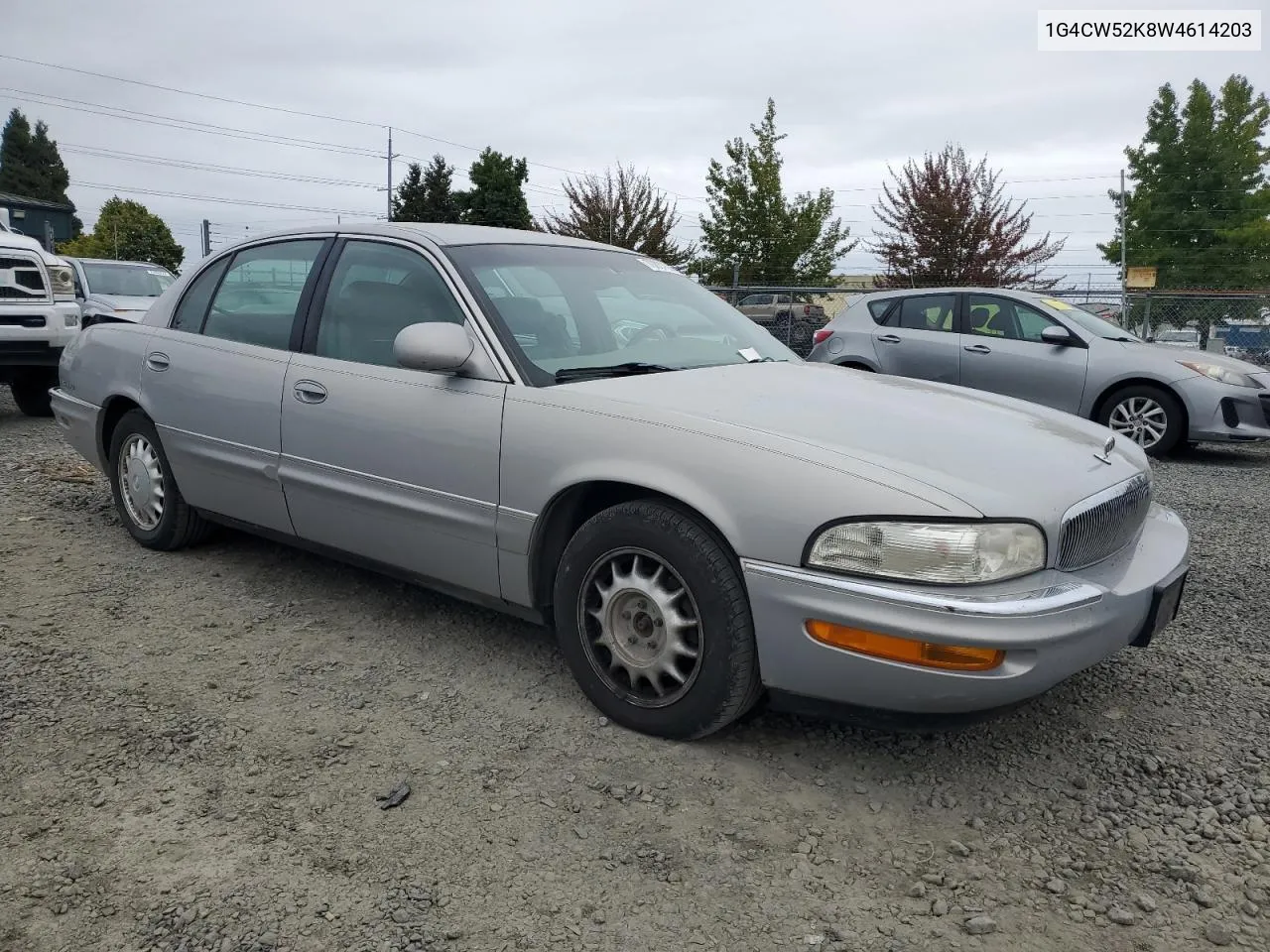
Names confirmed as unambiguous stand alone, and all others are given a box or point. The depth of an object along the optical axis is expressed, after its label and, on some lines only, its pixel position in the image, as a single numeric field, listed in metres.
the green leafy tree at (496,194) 42.47
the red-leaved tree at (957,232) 29.16
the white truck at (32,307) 8.00
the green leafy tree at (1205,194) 31.83
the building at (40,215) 45.19
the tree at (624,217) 38.06
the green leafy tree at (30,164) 69.00
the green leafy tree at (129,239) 56.75
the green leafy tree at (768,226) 31.47
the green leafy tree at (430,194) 44.50
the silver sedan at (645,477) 2.42
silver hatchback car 7.85
